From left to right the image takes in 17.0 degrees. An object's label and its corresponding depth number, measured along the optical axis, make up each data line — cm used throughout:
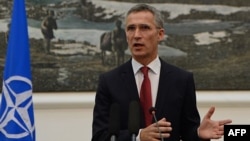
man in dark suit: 400
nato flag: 528
